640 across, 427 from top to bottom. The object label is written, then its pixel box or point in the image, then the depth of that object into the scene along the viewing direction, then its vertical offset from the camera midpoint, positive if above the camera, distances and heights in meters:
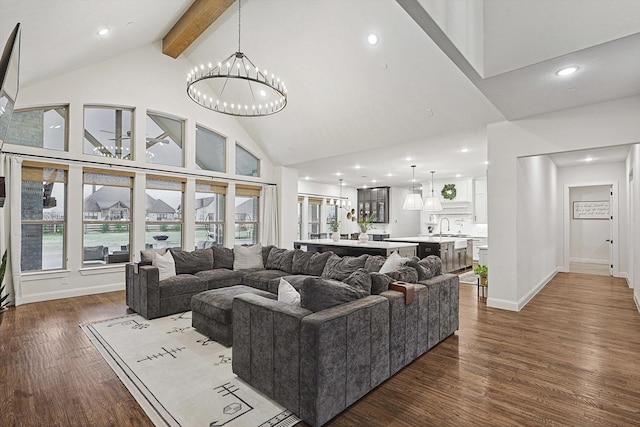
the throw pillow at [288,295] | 2.54 -0.62
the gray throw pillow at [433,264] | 3.67 -0.54
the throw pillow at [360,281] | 2.71 -0.54
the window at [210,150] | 7.37 +1.60
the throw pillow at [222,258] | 5.64 -0.71
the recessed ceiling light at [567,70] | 3.07 +1.44
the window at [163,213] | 6.58 +0.10
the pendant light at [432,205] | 7.23 +0.29
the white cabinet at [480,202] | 9.76 +0.49
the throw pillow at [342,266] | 4.14 -0.68
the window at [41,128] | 5.08 +1.48
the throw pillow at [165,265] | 4.61 -0.68
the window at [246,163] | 8.14 +1.41
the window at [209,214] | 7.42 +0.09
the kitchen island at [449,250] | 7.43 -0.78
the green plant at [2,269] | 3.03 -0.52
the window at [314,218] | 11.39 +0.00
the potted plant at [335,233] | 7.30 -0.36
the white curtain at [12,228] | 4.80 -0.15
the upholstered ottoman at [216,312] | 3.38 -1.04
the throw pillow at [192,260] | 5.16 -0.71
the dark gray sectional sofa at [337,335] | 2.09 -0.91
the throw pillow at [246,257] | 5.60 -0.70
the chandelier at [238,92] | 6.31 +2.68
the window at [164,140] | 6.56 +1.65
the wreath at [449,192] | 10.24 +0.84
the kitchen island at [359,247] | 6.34 -0.61
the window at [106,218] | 5.84 +0.00
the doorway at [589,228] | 8.43 -0.26
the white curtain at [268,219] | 8.34 -0.03
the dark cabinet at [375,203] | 11.91 +0.57
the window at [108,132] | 5.87 +1.62
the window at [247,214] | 8.19 +0.10
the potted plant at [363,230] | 7.07 -0.27
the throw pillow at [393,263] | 3.50 -0.50
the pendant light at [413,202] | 7.20 +0.36
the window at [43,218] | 5.20 +0.00
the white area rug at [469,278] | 6.79 -1.35
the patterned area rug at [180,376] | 2.21 -1.36
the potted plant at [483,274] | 5.47 -0.95
